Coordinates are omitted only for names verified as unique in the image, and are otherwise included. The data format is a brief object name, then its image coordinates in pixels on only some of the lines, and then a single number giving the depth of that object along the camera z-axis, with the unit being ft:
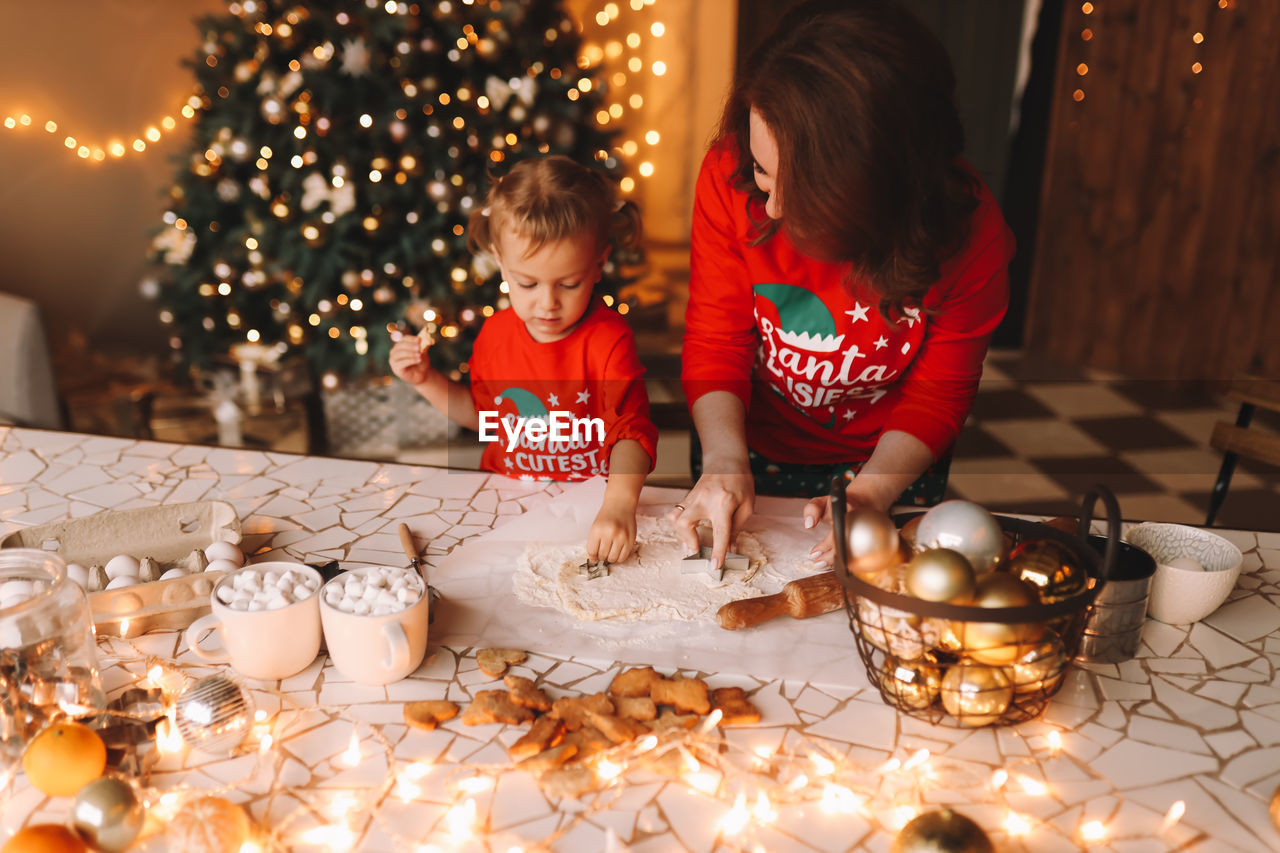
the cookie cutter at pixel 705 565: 3.63
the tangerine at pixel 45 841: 2.21
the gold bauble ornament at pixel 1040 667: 2.65
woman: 3.42
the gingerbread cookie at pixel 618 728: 2.73
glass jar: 2.67
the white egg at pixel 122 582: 3.30
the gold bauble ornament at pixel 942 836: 2.26
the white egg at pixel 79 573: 3.33
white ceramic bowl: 3.28
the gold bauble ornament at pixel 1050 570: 2.66
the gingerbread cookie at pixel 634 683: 2.97
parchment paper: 3.13
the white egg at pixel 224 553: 3.58
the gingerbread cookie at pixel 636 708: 2.84
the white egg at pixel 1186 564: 3.32
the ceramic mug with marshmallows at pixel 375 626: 2.90
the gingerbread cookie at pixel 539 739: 2.69
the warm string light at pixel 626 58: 14.37
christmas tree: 9.21
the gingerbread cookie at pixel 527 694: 2.87
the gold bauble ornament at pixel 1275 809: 2.47
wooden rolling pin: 3.28
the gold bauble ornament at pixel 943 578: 2.51
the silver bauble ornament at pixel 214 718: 2.72
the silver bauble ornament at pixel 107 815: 2.31
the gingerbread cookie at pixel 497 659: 3.06
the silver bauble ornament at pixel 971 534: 2.70
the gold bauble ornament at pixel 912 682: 2.74
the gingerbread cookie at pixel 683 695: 2.88
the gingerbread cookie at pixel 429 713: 2.80
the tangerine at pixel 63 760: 2.47
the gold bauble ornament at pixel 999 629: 2.51
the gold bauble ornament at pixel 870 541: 2.67
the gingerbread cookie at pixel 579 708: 2.83
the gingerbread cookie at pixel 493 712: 2.82
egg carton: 3.30
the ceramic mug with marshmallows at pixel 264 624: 2.93
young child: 4.53
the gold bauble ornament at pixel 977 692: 2.65
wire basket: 2.53
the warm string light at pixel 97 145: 11.68
